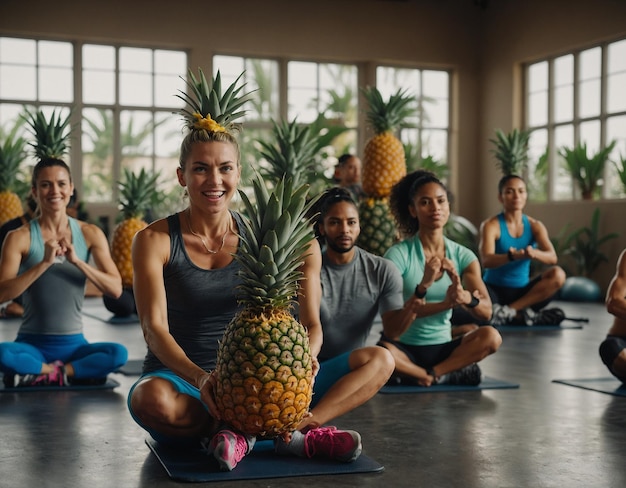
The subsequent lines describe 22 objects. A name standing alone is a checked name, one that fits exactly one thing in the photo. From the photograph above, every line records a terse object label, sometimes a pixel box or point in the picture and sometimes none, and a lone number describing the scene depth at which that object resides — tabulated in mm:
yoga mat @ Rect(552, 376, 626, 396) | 4712
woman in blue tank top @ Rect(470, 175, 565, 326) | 7855
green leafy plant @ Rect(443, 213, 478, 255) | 12867
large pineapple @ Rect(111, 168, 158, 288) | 8266
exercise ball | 11523
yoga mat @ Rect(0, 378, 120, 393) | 4590
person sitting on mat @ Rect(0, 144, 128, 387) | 4504
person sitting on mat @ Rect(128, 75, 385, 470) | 3062
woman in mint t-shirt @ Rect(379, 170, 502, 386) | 4746
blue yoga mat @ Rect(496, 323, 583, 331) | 7875
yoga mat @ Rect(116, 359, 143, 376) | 5242
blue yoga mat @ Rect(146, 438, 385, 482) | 2932
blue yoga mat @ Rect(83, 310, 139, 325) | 8174
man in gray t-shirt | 4328
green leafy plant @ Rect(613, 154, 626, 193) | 11636
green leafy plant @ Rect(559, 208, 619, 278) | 12195
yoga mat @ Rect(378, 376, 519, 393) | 4734
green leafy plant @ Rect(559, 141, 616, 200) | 12195
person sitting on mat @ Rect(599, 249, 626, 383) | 4469
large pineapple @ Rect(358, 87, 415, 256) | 7262
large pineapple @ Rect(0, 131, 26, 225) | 9406
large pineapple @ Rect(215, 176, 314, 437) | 2799
